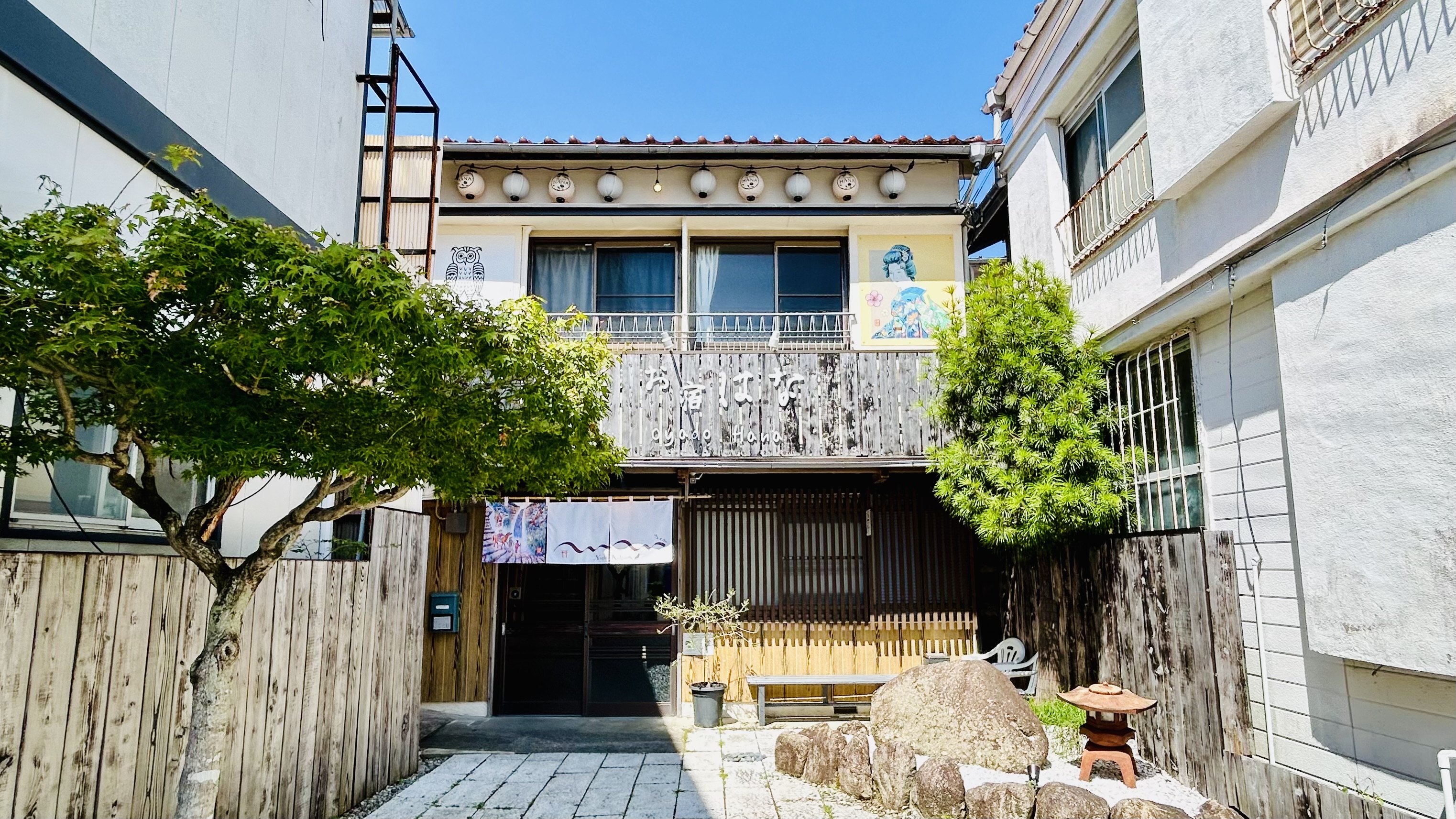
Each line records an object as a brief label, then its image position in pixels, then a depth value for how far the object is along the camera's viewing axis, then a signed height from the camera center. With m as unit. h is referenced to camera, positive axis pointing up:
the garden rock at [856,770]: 7.05 -2.03
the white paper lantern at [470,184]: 12.17 +5.09
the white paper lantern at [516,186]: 12.17 +5.06
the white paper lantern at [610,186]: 12.12 +5.02
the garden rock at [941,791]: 6.50 -2.01
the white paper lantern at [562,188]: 12.14 +5.01
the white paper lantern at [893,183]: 12.20 +5.08
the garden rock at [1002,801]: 6.25 -2.02
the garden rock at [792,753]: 7.79 -2.05
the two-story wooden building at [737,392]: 10.41 +1.76
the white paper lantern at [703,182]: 12.10 +5.07
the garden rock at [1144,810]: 5.77 -1.93
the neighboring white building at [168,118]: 4.71 +2.97
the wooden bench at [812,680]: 10.04 -1.77
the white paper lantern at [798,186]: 12.14 +5.03
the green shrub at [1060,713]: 8.62 -1.90
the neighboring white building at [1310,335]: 4.85 +1.42
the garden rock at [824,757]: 7.50 -2.02
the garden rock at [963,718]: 7.55 -1.74
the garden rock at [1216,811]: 5.99 -2.02
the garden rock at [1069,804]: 6.10 -2.00
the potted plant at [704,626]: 10.09 -1.18
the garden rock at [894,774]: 6.72 -1.96
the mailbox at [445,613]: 10.66 -1.00
